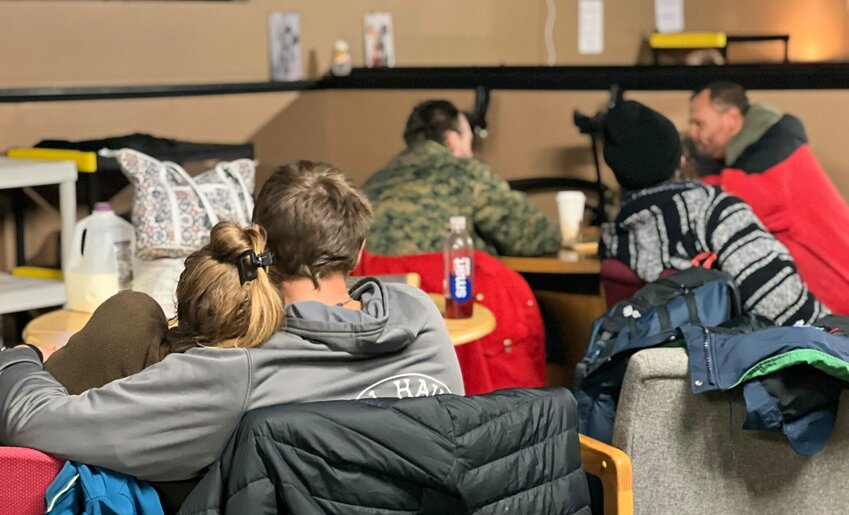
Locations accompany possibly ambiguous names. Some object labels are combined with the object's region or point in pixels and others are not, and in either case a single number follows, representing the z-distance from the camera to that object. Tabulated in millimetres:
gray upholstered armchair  2156
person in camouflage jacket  3576
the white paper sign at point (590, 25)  6273
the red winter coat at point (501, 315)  3420
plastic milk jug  3139
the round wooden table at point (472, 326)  2748
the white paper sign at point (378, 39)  5090
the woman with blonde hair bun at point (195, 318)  1773
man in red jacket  3535
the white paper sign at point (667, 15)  6921
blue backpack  2412
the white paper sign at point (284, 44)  4793
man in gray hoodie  1672
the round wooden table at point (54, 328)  2736
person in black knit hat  3068
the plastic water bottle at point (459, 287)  2885
